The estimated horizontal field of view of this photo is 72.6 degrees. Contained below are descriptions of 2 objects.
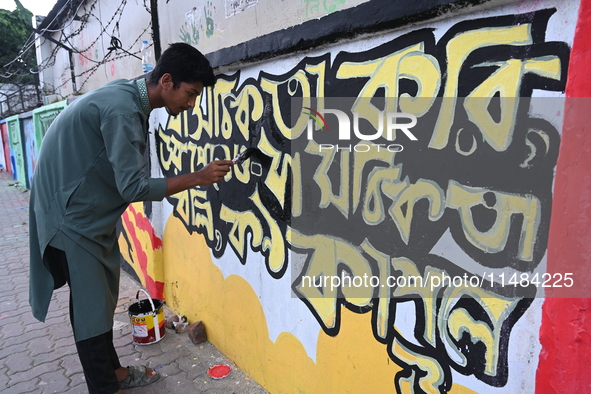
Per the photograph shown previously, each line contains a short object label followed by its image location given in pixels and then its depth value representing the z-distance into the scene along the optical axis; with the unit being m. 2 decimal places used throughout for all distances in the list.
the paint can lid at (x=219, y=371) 2.94
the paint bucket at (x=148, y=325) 3.36
